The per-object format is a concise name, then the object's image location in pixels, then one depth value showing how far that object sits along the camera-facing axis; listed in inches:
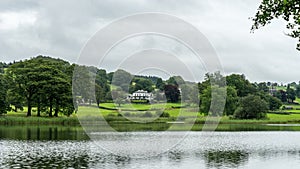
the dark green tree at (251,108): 4488.2
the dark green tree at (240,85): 5949.8
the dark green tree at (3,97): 3484.3
